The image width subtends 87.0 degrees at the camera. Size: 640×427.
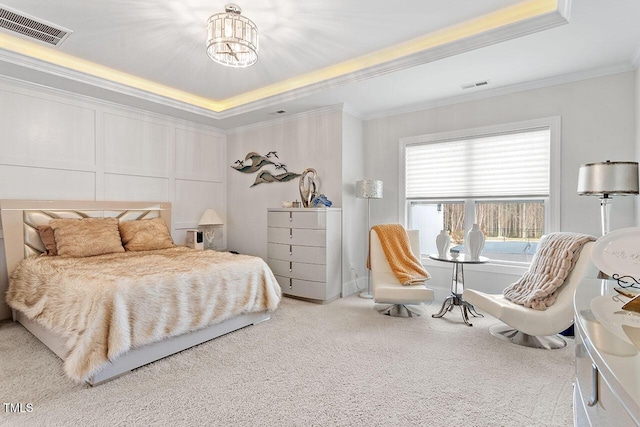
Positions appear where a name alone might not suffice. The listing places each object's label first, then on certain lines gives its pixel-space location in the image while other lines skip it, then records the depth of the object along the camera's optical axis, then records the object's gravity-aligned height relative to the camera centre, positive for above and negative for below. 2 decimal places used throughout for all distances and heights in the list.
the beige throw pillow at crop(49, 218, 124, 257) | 3.49 -0.32
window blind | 3.71 +0.50
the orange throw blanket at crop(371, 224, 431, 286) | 3.72 -0.55
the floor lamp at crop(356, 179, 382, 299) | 4.33 +0.24
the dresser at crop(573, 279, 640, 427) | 0.56 -0.32
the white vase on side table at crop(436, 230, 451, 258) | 3.60 -0.39
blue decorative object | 4.33 +0.08
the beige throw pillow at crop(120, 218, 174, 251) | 4.01 -0.35
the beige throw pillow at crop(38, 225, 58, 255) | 3.52 -0.34
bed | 2.25 -0.70
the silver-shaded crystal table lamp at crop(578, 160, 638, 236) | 2.64 +0.24
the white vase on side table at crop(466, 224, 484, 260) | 3.42 -0.35
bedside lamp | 5.19 -0.22
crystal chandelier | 2.47 +1.27
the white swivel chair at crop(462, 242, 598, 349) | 2.58 -0.85
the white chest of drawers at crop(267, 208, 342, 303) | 4.18 -0.56
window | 3.68 +0.27
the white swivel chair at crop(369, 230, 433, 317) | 3.47 -0.85
